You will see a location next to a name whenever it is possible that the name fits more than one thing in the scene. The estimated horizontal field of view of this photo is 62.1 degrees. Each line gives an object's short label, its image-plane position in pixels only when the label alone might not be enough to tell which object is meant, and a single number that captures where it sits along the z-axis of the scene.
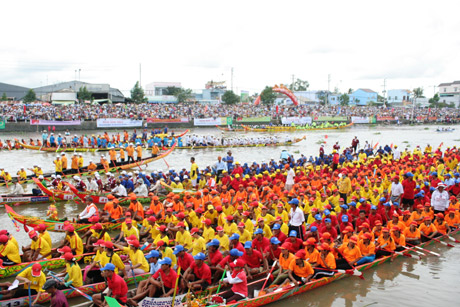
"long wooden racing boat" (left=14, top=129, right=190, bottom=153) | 24.12
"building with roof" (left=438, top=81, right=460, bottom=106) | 92.14
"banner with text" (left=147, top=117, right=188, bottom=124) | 41.64
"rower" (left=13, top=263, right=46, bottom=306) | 6.08
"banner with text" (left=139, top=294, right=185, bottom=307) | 5.96
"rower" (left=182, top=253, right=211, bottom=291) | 6.41
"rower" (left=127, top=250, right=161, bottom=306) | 6.08
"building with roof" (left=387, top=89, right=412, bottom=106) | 107.40
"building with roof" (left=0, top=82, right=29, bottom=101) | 62.84
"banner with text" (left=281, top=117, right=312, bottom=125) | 48.50
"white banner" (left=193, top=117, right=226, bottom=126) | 44.22
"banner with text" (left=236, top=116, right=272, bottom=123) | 48.16
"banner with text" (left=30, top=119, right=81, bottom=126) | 35.56
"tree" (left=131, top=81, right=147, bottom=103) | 55.78
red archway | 59.35
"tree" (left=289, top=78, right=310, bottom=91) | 104.94
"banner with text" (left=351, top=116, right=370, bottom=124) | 54.91
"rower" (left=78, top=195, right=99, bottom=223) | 9.55
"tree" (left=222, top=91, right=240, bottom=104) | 63.47
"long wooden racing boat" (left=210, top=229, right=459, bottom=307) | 6.32
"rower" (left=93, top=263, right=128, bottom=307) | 5.78
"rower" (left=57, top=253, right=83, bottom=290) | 6.48
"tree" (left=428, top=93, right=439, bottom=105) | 82.53
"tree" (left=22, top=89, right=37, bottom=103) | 50.30
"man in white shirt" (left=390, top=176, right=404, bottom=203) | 10.90
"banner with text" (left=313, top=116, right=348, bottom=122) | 53.56
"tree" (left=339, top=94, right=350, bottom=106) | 81.49
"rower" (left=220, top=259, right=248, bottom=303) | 6.22
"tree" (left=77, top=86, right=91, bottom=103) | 48.94
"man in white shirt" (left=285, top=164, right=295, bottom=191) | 13.18
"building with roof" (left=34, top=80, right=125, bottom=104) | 50.50
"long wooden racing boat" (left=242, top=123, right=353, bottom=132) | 43.22
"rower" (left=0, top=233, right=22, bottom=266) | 7.14
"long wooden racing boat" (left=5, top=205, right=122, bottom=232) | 8.83
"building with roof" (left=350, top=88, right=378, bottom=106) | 99.34
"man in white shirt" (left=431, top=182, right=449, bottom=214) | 9.78
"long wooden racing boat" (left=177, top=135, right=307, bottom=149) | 27.38
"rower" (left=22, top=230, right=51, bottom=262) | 7.49
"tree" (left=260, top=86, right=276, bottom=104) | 69.62
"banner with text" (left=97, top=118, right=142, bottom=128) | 38.58
